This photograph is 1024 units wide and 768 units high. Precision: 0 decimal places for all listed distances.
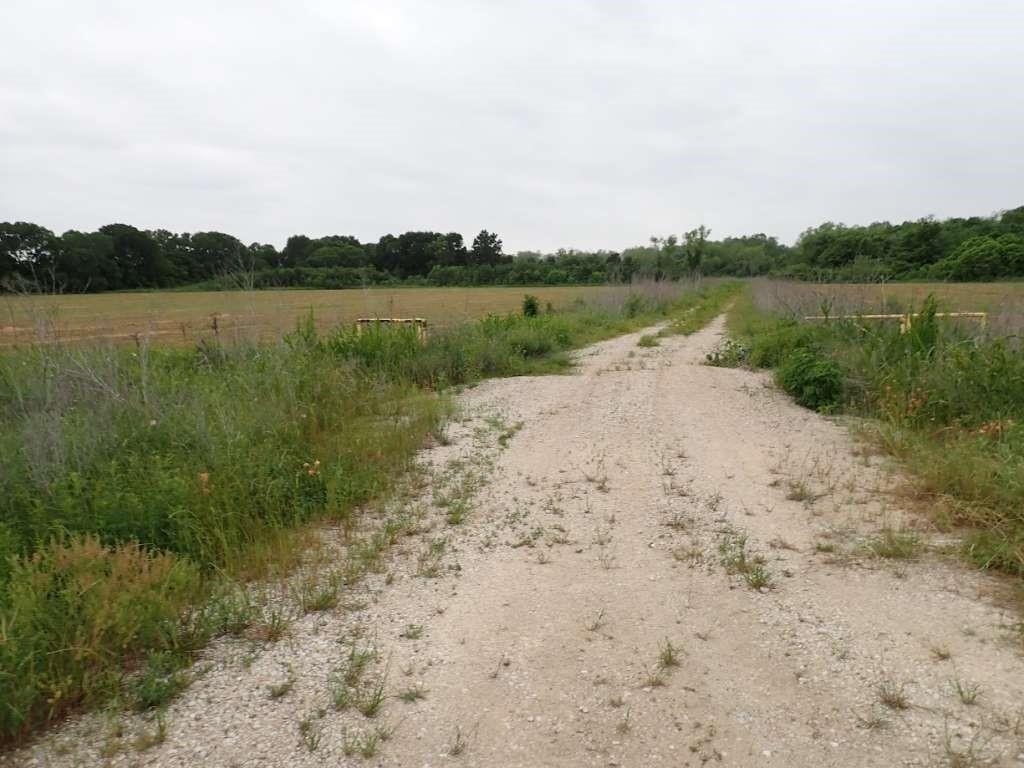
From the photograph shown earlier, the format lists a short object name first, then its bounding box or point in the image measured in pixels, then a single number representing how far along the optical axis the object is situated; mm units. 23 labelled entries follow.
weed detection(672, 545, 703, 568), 3904
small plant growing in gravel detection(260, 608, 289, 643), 3117
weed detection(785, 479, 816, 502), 4836
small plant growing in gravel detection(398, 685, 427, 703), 2651
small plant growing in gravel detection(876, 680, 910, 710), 2525
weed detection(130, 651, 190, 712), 2623
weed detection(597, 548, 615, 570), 3896
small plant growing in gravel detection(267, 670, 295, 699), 2695
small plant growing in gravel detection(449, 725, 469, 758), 2367
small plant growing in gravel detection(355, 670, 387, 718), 2568
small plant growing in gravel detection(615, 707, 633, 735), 2465
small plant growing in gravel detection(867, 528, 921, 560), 3797
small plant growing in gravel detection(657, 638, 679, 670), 2864
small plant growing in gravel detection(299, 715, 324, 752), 2395
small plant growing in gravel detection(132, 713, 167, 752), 2383
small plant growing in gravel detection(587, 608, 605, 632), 3197
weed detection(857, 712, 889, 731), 2422
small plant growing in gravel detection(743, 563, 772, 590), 3549
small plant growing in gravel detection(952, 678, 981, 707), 2502
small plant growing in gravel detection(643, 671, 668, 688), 2727
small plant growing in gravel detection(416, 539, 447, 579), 3848
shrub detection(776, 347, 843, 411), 7895
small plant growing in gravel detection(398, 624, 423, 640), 3151
